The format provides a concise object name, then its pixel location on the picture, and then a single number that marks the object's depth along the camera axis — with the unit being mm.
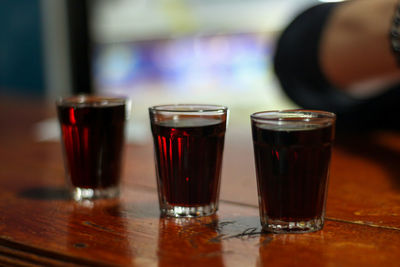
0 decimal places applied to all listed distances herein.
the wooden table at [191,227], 617
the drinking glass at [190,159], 685
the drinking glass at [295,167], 647
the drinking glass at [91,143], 737
